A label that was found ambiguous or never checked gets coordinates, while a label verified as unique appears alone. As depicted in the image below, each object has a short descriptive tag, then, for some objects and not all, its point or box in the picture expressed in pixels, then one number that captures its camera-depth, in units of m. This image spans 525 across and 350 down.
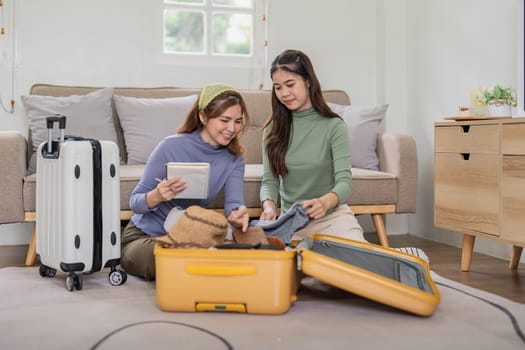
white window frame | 4.03
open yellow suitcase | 1.77
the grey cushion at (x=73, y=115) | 3.22
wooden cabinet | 2.48
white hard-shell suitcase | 2.12
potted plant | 2.79
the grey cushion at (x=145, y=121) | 3.29
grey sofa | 2.81
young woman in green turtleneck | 2.46
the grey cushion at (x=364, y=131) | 3.38
